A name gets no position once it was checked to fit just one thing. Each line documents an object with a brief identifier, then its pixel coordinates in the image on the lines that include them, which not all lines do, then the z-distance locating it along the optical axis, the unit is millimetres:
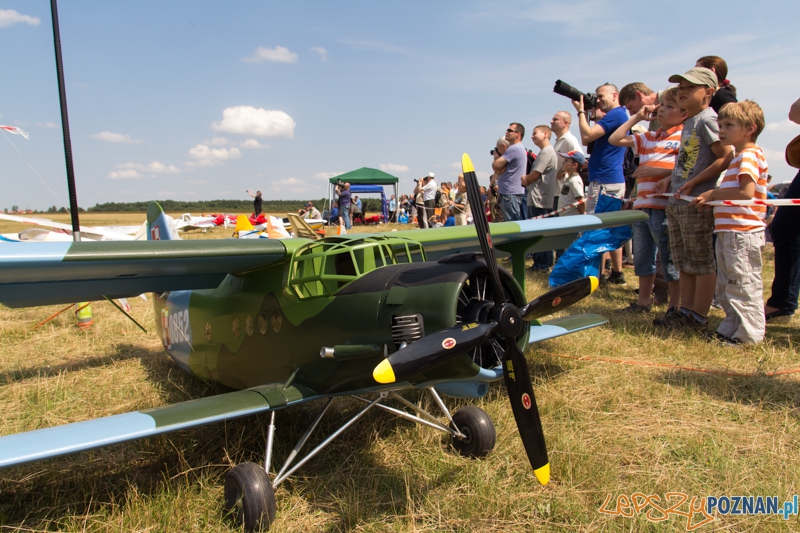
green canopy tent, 36188
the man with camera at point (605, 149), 6895
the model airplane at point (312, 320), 2750
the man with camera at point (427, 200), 22180
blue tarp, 6300
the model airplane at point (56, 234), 8828
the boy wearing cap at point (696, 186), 5398
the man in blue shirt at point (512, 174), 9688
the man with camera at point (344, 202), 25219
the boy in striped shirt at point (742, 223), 4949
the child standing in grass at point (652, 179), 6137
